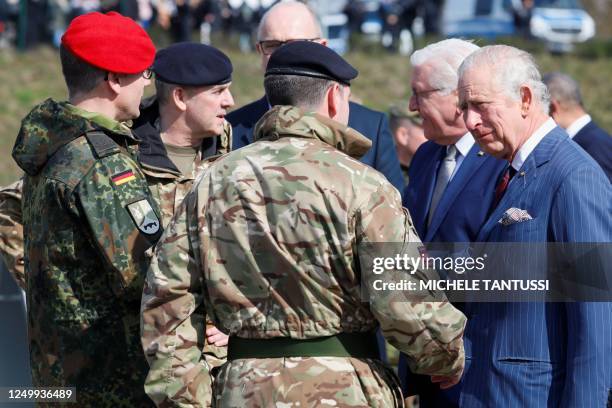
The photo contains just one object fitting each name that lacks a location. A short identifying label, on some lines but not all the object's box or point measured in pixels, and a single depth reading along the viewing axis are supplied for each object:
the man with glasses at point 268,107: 9.71
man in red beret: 6.82
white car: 54.66
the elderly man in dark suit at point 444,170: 8.04
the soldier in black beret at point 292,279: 6.00
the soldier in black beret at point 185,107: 8.27
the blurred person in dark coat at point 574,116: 13.11
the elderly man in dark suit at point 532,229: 6.57
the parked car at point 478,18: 54.09
